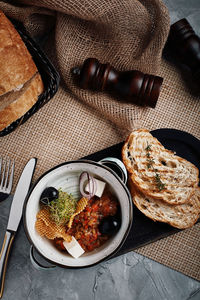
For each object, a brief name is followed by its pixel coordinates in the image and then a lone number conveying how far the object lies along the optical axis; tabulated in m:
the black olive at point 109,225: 0.53
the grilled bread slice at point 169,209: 0.57
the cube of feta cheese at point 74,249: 0.54
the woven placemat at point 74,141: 0.62
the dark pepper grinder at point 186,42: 0.59
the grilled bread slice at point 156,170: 0.57
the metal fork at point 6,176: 0.60
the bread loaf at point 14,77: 0.52
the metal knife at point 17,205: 0.59
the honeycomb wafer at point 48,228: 0.54
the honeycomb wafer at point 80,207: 0.53
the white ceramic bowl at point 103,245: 0.53
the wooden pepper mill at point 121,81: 0.57
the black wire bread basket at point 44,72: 0.56
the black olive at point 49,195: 0.53
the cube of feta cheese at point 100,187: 0.55
